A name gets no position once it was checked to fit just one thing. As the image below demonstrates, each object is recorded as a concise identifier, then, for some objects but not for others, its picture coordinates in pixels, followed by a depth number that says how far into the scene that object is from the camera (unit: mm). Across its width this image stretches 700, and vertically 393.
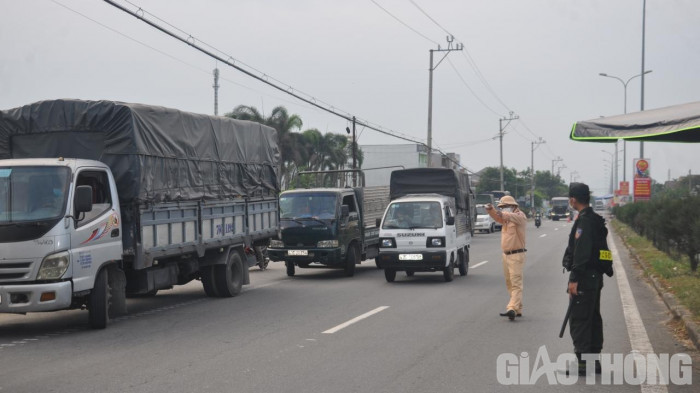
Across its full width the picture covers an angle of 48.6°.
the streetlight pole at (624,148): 58188
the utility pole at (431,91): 45656
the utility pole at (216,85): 53750
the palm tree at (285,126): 51875
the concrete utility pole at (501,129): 82562
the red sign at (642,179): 39781
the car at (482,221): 50969
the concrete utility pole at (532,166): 112250
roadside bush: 16781
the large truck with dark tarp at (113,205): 10133
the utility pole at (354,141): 37250
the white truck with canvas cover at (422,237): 17297
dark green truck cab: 18750
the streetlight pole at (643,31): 42812
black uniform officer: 7504
